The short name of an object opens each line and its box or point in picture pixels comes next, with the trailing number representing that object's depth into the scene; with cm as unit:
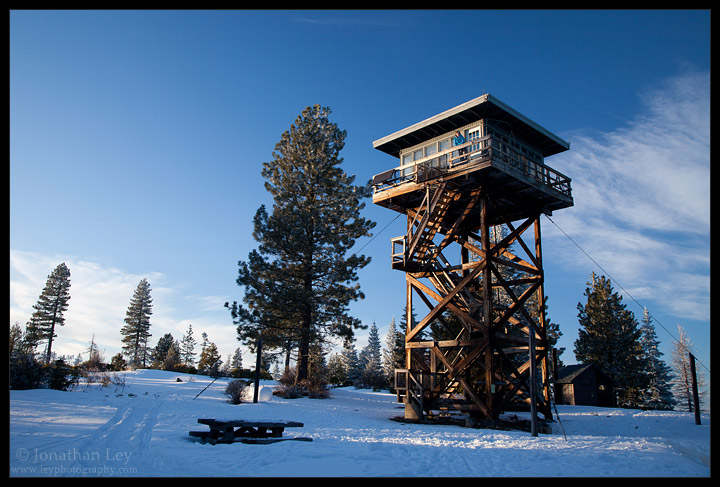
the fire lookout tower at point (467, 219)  2012
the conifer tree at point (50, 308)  6038
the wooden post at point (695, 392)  2227
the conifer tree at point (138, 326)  7206
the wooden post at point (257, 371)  2340
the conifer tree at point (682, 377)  5903
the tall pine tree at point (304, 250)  2964
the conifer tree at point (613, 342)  4381
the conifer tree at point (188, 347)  9528
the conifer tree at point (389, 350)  7296
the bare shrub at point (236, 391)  2325
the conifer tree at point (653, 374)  4614
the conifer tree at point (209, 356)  6358
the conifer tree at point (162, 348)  7632
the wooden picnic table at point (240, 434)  1170
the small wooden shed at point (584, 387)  3959
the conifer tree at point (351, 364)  7373
